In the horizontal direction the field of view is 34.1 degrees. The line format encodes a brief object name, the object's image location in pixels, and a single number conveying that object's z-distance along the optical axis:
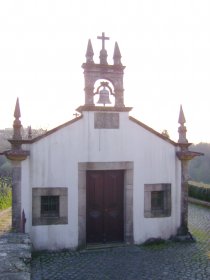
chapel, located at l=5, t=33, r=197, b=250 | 10.63
